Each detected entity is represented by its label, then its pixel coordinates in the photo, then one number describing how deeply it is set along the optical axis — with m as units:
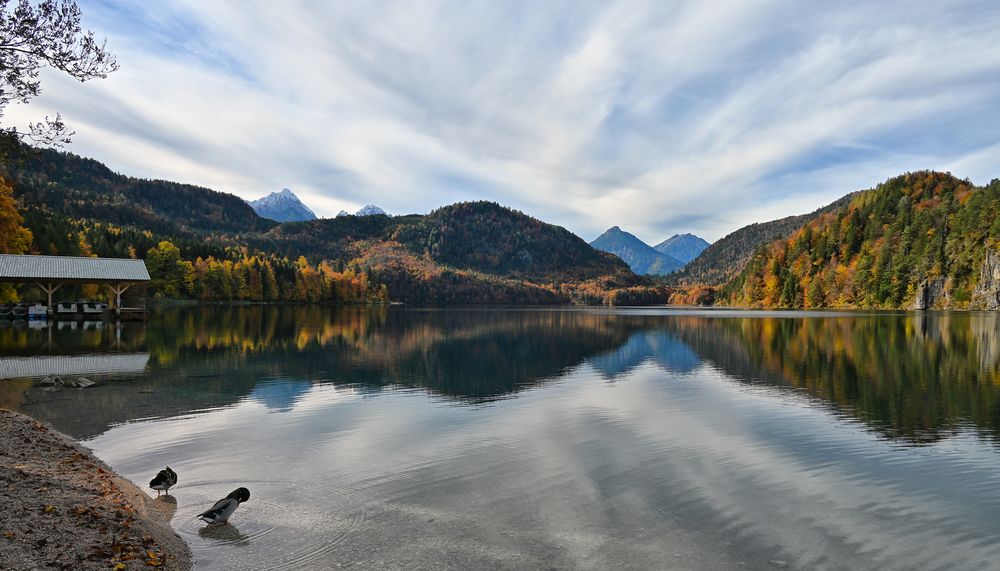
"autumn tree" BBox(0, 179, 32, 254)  54.12
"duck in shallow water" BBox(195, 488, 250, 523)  8.89
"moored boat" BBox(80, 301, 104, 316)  65.00
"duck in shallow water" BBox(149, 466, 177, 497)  10.20
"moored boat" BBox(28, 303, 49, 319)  57.34
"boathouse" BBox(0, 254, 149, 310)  52.47
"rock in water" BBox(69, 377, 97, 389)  21.59
